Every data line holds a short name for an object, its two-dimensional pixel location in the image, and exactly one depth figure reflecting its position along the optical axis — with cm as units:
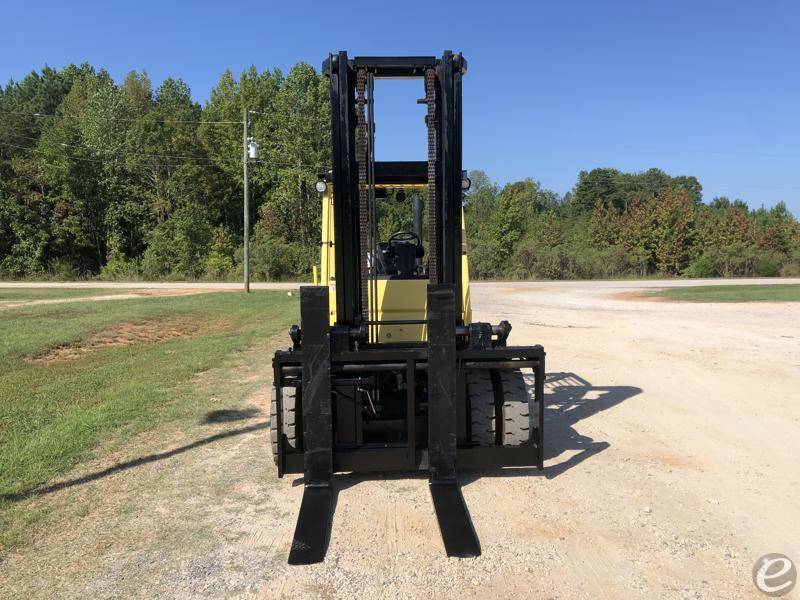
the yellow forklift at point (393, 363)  431
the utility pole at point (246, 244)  2714
